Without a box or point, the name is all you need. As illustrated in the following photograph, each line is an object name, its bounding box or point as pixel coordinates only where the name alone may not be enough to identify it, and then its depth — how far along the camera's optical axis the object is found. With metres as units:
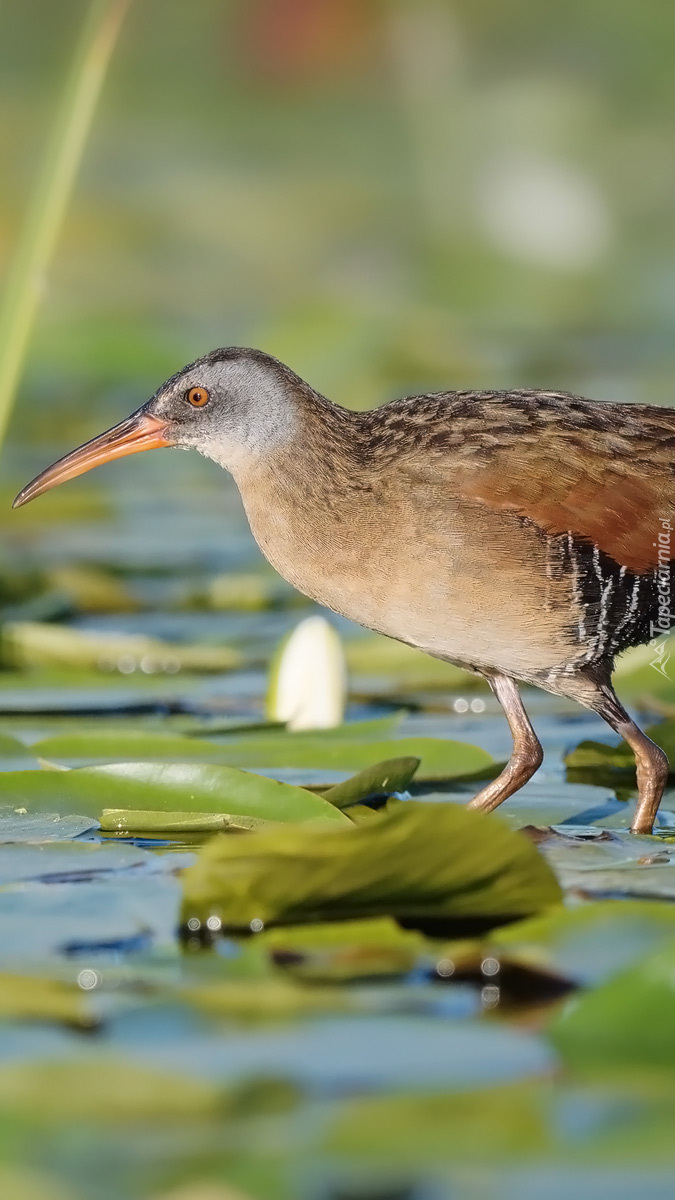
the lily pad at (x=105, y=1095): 4.23
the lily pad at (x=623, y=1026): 4.60
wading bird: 8.16
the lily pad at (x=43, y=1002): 5.06
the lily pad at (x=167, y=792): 7.44
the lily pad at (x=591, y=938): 5.37
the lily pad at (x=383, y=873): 5.55
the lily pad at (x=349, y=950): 5.43
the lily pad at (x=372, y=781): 7.84
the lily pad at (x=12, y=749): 8.91
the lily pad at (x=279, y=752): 8.77
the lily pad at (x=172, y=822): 7.21
